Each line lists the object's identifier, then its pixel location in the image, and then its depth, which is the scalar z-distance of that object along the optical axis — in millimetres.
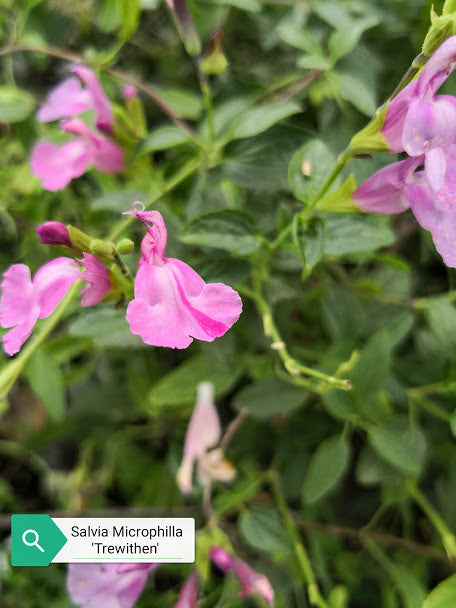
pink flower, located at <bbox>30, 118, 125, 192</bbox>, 195
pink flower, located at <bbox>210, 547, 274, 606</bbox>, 184
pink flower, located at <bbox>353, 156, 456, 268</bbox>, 151
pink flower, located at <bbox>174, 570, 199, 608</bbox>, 185
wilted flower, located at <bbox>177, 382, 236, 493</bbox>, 193
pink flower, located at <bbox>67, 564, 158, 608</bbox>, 179
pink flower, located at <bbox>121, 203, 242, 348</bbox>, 146
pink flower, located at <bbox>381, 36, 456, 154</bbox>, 142
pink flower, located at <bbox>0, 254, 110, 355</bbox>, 157
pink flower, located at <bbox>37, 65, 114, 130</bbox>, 197
